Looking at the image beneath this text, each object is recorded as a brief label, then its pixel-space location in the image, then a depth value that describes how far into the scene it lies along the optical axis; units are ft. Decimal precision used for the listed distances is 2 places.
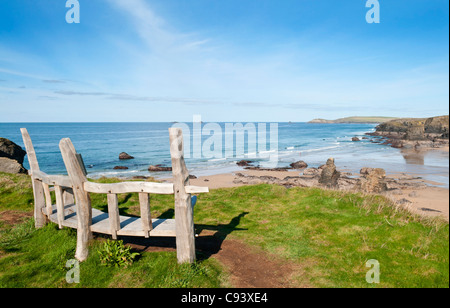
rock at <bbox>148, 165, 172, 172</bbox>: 131.67
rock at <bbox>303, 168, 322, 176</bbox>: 111.26
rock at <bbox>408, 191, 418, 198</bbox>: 72.32
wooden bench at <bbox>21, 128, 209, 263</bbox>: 20.65
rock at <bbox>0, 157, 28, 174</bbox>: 79.00
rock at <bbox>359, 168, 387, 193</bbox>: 70.95
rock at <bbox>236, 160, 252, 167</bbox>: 141.59
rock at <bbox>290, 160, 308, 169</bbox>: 131.34
